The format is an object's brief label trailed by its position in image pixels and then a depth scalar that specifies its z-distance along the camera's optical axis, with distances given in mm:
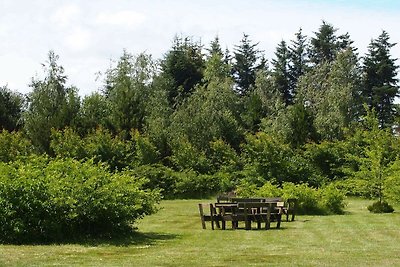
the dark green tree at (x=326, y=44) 70625
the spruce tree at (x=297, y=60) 72000
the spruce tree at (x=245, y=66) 75188
